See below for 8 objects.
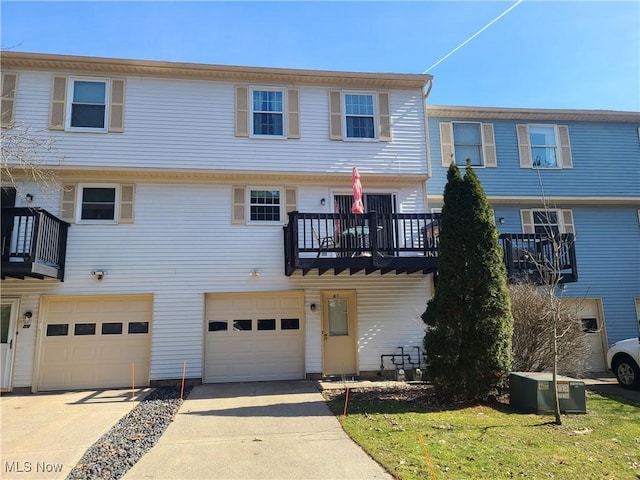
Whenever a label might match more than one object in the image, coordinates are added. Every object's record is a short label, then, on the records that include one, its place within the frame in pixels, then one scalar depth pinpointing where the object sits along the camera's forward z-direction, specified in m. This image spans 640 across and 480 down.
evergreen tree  7.57
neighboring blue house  12.95
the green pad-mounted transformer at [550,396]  6.99
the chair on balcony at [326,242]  9.79
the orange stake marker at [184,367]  9.94
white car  9.48
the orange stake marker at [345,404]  6.79
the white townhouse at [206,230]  9.92
